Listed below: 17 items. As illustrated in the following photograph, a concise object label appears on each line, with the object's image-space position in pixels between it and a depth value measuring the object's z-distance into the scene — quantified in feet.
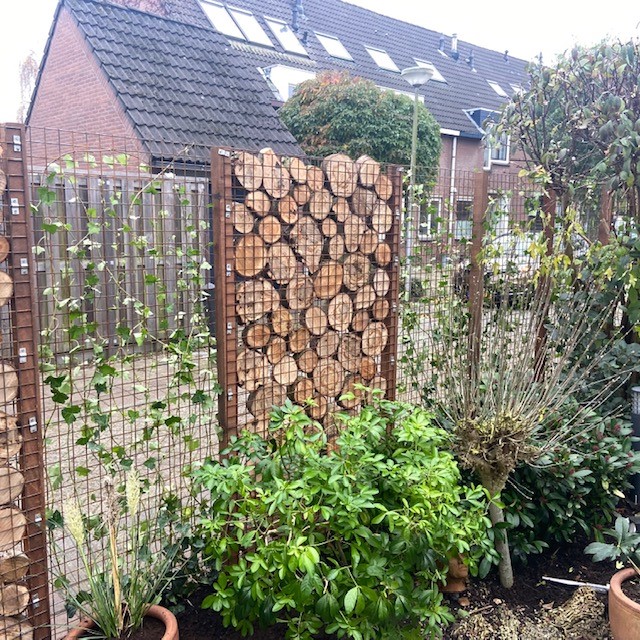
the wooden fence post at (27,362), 7.35
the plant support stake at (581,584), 10.05
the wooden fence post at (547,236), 14.41
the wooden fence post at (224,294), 9.39
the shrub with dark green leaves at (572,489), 10.65
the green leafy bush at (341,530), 7.46
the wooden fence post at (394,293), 12.28
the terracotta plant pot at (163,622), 7.45
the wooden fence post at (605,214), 15.80
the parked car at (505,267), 14.12
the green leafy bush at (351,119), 40.86
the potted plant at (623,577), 8.51
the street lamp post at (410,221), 13.34
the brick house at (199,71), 31.53
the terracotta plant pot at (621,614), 8.45
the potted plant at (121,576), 7.41
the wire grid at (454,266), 13.62
